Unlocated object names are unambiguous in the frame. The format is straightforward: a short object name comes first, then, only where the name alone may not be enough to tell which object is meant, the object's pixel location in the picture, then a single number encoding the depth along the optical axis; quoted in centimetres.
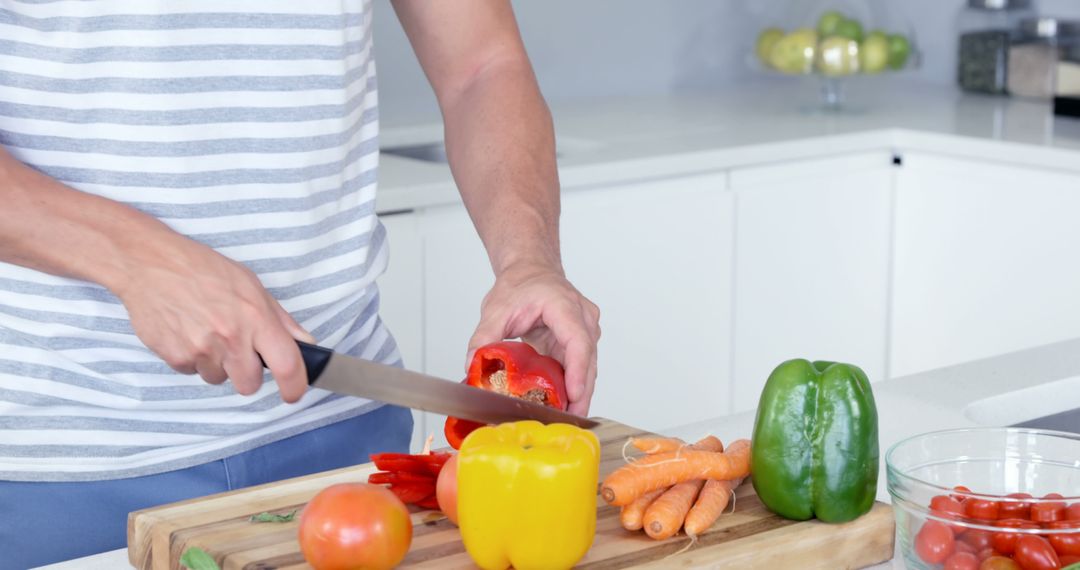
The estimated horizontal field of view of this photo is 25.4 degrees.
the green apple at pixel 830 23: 373
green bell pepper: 159
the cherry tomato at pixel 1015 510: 147
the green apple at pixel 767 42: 381
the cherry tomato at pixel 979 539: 146
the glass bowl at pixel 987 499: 145
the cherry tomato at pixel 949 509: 147
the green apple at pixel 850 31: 371
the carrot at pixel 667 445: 167
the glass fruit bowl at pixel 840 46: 368
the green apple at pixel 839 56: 367
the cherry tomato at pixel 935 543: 148
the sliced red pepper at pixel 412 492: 163
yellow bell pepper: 150
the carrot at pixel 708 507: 157
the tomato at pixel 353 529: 149
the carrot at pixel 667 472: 160
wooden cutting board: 155
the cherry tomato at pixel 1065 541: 145
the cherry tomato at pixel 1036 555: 144
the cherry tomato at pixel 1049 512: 146
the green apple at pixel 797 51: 371
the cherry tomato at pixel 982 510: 147
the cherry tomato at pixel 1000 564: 145
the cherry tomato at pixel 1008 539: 145
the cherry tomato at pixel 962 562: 147
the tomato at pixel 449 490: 158
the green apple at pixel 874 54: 369
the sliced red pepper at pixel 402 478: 163
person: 158
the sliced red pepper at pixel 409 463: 164
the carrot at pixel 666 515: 157
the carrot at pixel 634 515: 158
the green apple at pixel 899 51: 370
